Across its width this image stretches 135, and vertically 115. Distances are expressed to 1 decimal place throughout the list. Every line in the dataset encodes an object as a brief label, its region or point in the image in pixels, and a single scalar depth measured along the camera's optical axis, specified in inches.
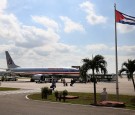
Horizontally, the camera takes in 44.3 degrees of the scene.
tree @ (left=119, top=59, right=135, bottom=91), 791.7
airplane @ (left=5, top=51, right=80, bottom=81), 1893.0
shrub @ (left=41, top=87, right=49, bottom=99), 655.5
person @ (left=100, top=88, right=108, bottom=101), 562.8
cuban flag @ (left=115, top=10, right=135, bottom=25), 578.0
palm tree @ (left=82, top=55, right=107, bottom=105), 576.5
